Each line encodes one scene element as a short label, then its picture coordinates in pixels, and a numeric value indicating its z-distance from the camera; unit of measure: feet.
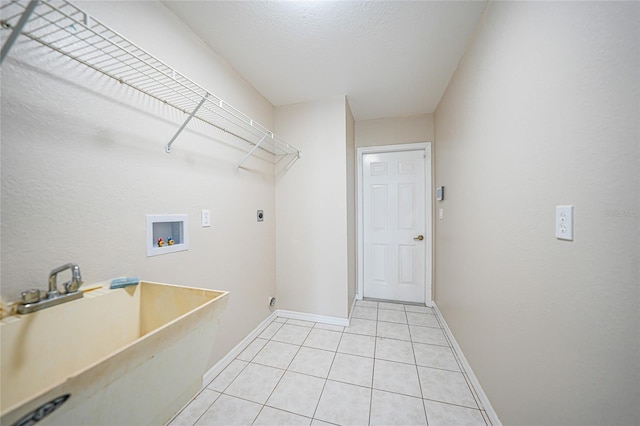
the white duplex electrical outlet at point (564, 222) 2.41
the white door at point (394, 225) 9.05
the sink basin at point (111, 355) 1.64
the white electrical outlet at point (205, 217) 4.92
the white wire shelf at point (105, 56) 2.29
